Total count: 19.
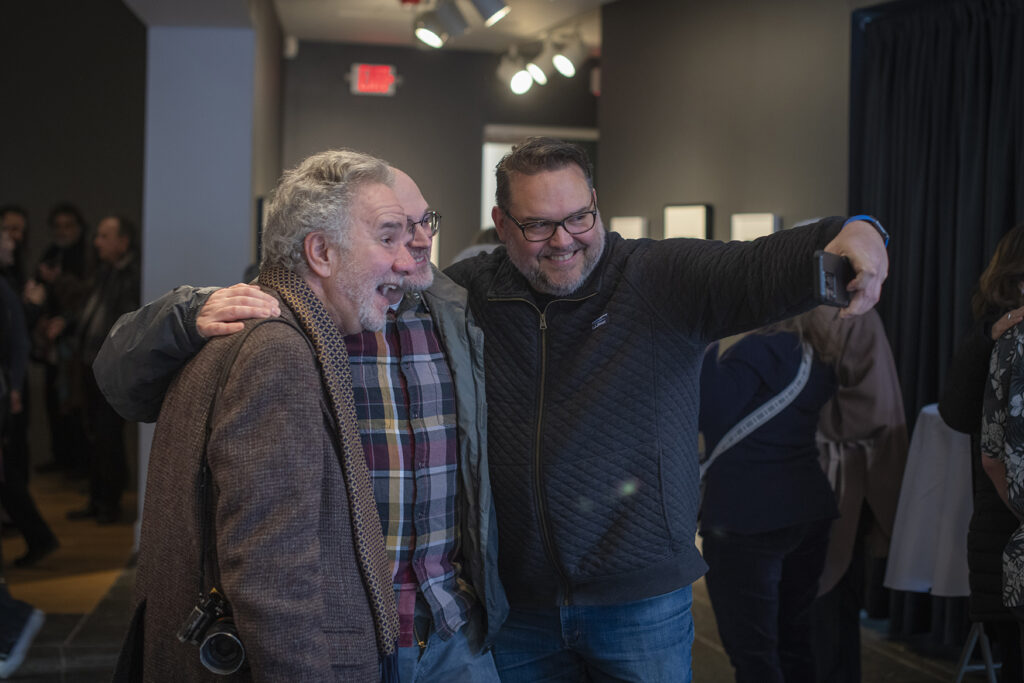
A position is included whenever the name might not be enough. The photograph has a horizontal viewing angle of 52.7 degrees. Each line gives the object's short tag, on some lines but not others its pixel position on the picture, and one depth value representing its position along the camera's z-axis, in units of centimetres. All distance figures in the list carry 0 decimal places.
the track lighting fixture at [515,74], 735
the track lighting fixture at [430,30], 602
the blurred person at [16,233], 637
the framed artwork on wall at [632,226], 633
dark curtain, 390
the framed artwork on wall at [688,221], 575
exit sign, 838
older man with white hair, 141
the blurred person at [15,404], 436
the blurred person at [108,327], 556
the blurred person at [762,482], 282
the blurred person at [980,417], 261
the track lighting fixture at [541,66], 720
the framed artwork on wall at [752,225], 522
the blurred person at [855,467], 321
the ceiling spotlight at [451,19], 582
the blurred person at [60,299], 642
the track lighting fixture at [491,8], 532
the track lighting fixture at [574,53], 704
